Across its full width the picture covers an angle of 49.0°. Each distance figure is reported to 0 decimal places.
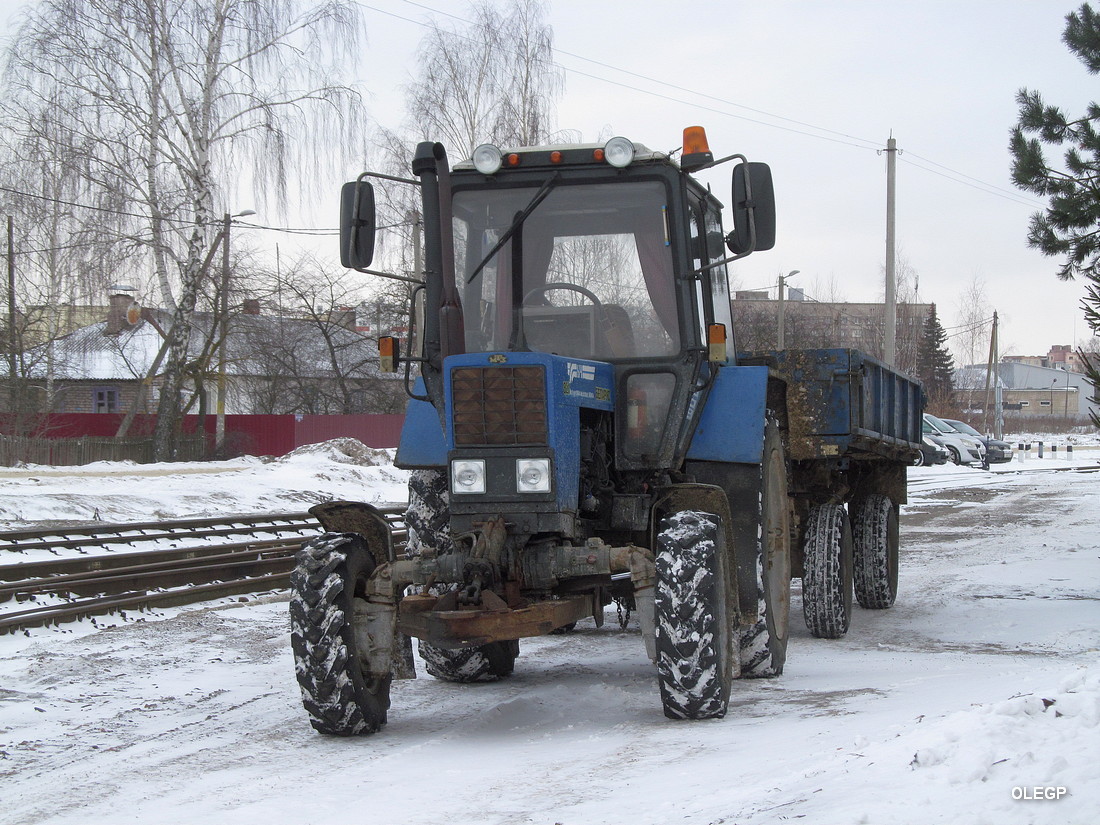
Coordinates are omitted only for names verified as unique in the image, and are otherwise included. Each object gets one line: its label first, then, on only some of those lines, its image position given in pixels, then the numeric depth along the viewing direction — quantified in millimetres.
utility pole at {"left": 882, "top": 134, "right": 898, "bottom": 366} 30047
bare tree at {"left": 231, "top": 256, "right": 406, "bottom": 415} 41969
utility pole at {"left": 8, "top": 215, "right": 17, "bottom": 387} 30125
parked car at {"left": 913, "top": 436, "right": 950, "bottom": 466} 31459
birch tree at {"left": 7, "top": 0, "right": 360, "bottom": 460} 26375
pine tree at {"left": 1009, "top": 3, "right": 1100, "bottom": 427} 11328
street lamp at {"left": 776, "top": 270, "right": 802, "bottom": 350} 36116
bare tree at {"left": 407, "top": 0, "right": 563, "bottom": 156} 33625
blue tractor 5582
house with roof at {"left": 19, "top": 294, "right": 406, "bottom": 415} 42562
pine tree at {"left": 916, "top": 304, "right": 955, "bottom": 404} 75125
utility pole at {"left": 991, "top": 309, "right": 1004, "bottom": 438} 57947
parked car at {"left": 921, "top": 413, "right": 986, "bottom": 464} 36812
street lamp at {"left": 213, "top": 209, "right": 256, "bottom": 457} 29516
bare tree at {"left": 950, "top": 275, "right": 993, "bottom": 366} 79938
